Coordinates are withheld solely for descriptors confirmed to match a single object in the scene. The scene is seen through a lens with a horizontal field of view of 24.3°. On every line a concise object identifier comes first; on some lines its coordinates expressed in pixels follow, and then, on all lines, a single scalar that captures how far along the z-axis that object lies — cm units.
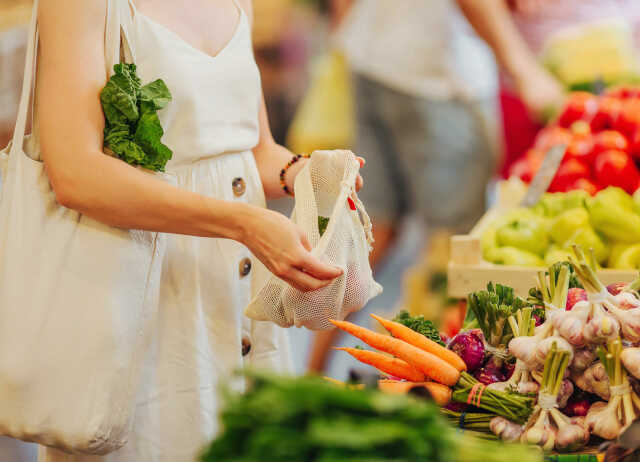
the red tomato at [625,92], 292
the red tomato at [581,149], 267
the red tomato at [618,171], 254
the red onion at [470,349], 190
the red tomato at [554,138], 283
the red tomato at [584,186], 258
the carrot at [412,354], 186
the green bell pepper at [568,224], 227
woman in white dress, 184
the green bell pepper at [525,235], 232
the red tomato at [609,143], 264
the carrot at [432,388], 184
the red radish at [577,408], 181
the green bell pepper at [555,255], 224
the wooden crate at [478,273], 219
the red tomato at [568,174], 262
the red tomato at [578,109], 292
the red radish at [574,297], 188
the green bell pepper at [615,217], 224
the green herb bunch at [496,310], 188
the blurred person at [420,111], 357
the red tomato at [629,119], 269
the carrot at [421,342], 188
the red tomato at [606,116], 280
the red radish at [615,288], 190
